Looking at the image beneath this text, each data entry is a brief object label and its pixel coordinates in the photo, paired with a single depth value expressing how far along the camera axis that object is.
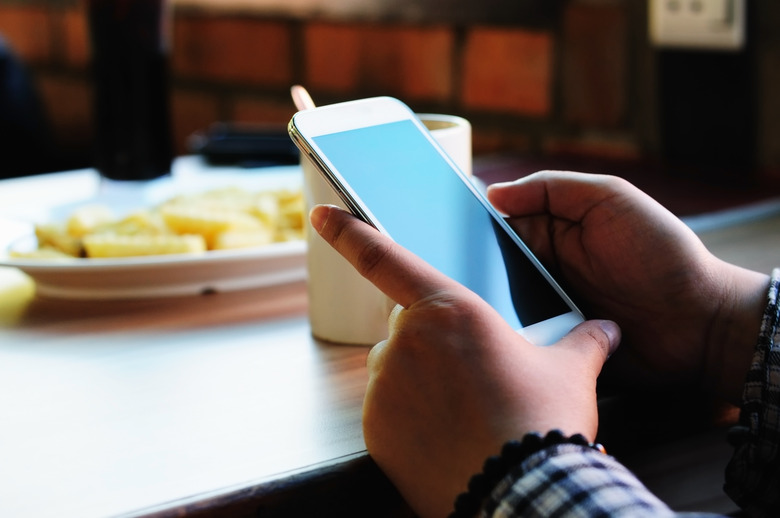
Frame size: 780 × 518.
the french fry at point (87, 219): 0.75
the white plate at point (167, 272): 0.68
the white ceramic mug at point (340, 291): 0.60
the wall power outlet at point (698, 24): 1.07
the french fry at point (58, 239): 0.73
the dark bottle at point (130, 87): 0.98
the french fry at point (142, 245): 0.70
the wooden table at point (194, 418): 0.43
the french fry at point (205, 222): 0.73
